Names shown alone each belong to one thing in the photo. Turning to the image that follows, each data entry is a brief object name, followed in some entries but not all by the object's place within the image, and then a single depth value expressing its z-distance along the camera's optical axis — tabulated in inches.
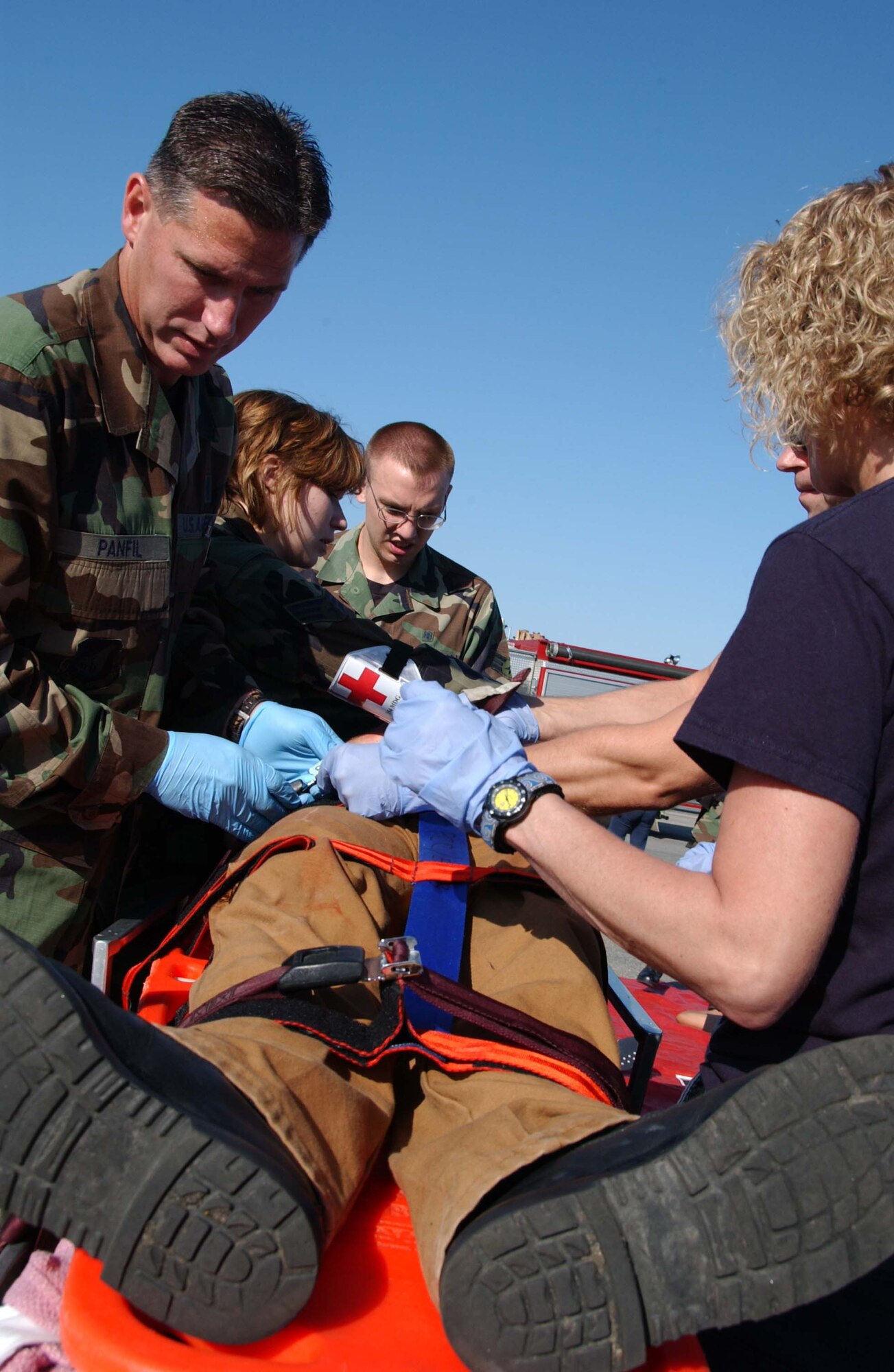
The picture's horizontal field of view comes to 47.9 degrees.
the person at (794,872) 36.5
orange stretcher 37.5
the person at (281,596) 103.7
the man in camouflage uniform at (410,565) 172.6
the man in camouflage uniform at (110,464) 73.4
